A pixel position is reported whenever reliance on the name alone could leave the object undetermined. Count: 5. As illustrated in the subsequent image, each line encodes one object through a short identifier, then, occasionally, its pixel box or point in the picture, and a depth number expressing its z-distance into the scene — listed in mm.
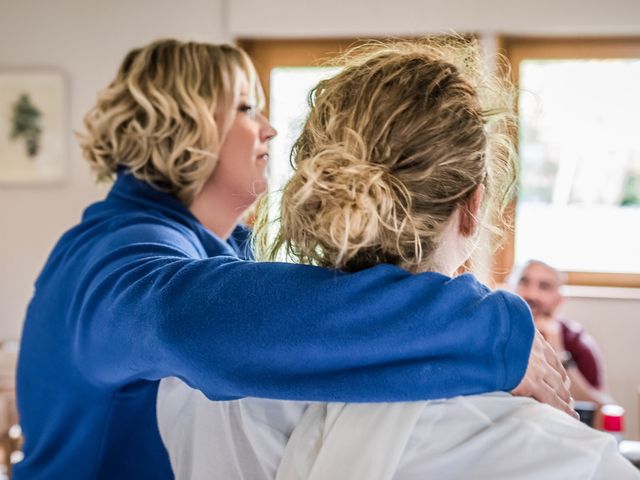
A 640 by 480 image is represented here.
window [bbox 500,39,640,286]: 4172
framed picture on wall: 4477
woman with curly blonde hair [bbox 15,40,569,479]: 711
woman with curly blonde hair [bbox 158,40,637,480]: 728
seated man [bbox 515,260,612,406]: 3258
